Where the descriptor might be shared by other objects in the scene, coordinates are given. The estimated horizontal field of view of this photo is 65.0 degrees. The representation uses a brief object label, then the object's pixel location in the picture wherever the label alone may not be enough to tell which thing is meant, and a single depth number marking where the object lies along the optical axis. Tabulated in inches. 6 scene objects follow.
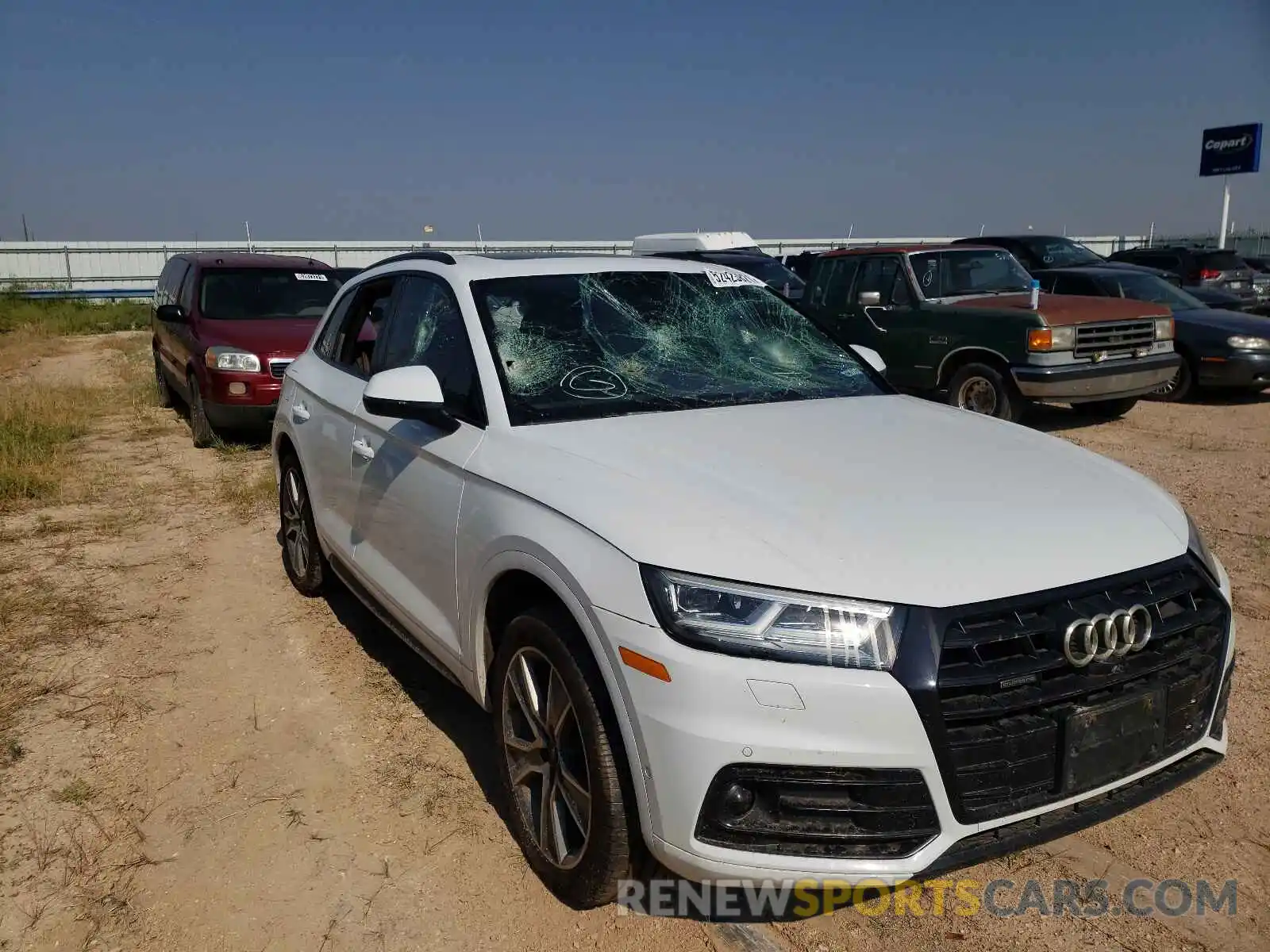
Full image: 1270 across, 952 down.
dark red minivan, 354.6
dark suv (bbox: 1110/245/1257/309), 641.0
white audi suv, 84.7
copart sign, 1192.2
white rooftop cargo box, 700.0
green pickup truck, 340.2
